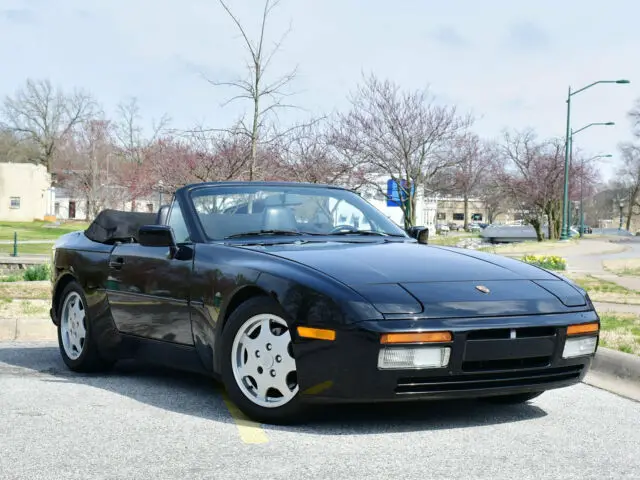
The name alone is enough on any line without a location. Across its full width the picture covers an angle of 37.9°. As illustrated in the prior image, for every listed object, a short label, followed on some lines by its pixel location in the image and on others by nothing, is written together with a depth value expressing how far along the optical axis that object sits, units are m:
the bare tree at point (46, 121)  90.19
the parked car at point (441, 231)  80.78
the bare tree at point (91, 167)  65.75
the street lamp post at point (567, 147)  37.38
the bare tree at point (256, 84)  14.62
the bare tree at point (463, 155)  35.22
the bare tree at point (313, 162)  23.08
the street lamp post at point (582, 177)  56.61
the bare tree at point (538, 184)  50.69
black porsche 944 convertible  4.52
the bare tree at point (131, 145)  65.13
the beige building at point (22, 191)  77.56
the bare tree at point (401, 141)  33.66
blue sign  33.62
